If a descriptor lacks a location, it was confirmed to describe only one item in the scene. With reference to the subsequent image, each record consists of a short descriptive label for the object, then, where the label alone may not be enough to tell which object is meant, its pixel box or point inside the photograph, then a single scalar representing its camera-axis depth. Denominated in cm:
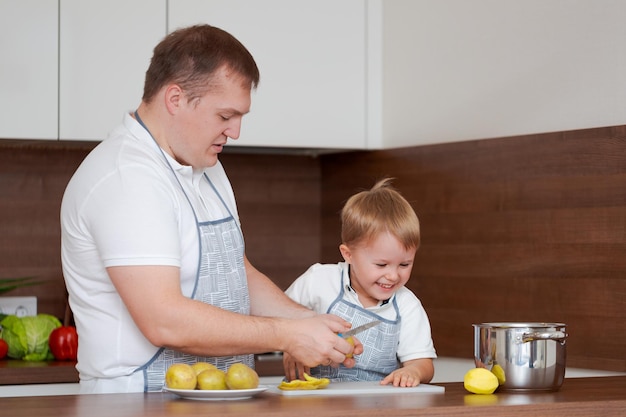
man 284
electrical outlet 462
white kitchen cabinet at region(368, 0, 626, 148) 373
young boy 328
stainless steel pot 298
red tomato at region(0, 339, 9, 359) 428
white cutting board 288
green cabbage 428
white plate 271
